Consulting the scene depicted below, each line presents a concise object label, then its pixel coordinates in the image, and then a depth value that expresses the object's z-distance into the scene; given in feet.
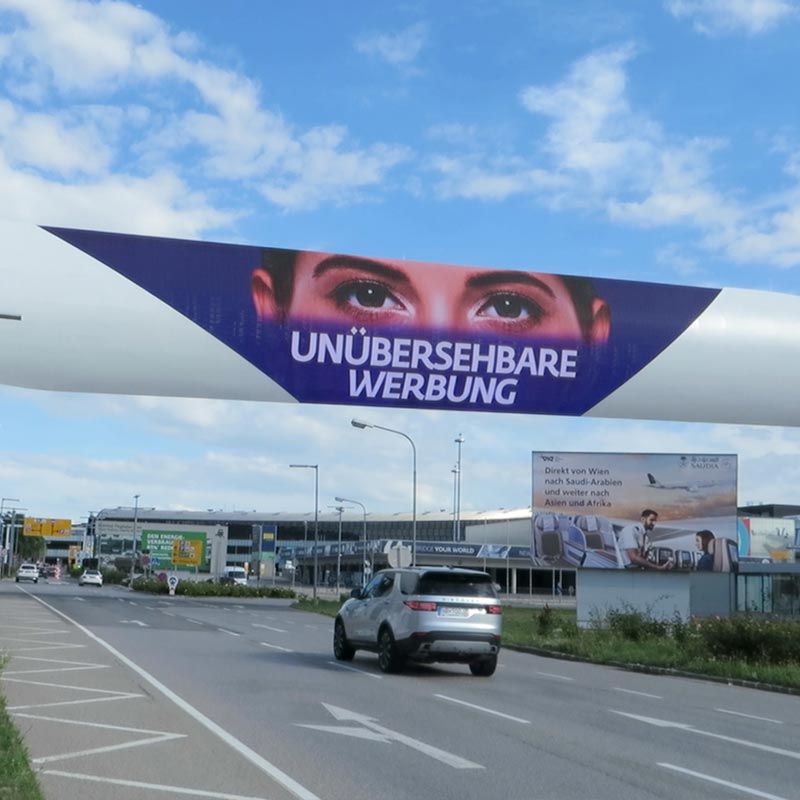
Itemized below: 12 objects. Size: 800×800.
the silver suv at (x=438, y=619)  64.13
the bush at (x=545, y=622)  103.70
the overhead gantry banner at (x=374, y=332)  75.15
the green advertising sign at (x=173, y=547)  286.25
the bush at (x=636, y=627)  92.73
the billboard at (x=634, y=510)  159.33
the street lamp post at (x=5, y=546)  457.27
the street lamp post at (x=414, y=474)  148.91
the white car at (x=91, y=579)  304.09
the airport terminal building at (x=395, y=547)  178.91
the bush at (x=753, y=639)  73.72
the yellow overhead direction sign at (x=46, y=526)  423.64
